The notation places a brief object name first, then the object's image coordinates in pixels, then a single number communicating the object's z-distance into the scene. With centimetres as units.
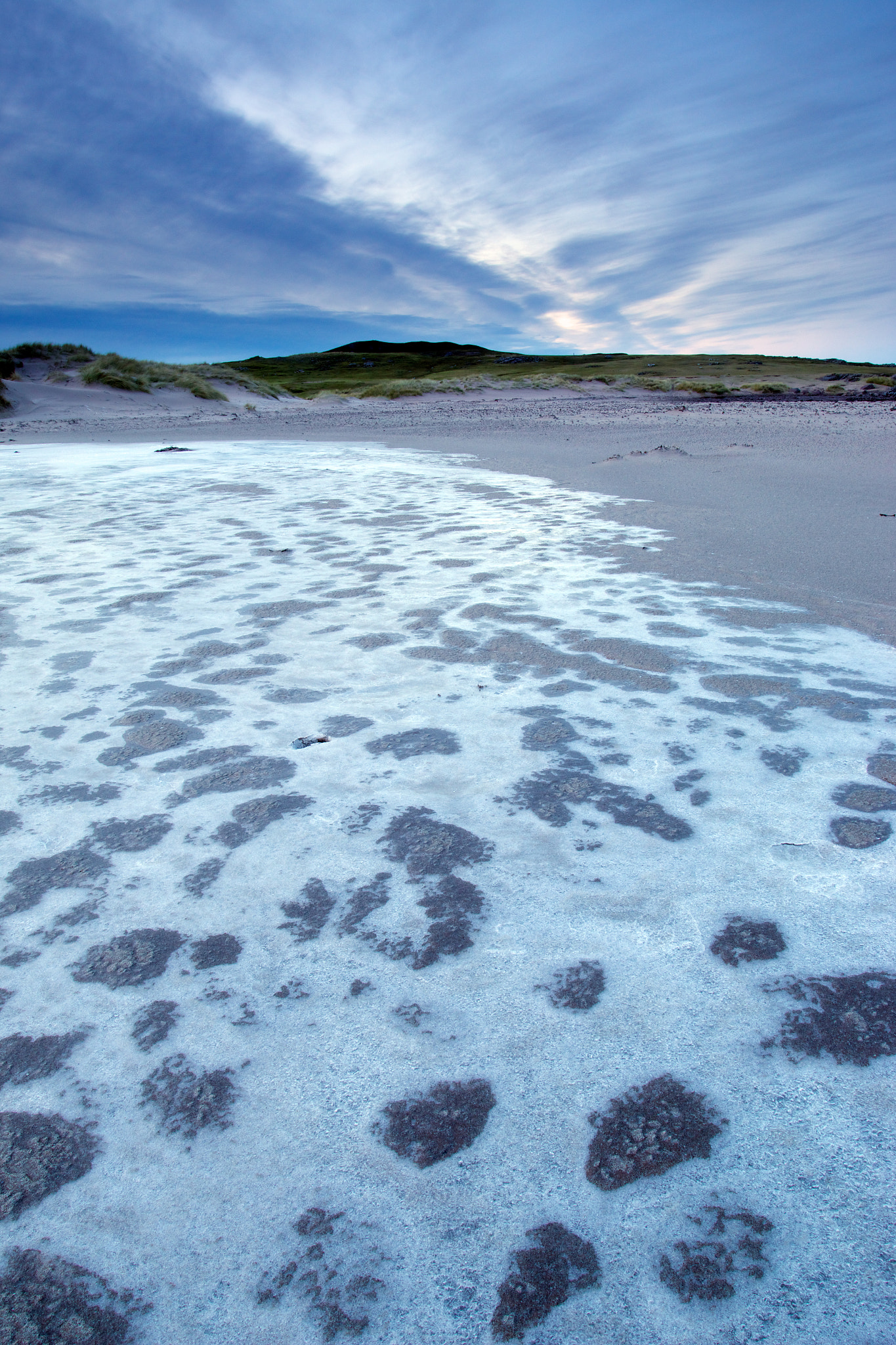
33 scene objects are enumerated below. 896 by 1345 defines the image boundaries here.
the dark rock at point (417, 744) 201
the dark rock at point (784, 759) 189
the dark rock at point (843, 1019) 113
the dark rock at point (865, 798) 172
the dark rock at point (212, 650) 272
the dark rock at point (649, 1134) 97
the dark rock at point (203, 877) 150
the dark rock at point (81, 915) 141
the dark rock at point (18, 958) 132
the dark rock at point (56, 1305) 82
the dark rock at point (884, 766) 185
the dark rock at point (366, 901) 140
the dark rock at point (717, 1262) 85
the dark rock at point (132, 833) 163
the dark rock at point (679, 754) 195
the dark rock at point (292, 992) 124
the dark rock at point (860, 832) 160
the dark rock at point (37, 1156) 95
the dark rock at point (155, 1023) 117
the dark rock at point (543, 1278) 82
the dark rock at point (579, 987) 122
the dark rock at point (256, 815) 166
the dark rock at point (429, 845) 157
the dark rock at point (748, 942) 130
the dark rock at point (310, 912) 138
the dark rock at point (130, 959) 129
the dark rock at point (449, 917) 133
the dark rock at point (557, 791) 174
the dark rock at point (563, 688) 238
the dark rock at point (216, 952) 131
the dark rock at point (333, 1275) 83
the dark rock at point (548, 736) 204
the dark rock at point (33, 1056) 111
